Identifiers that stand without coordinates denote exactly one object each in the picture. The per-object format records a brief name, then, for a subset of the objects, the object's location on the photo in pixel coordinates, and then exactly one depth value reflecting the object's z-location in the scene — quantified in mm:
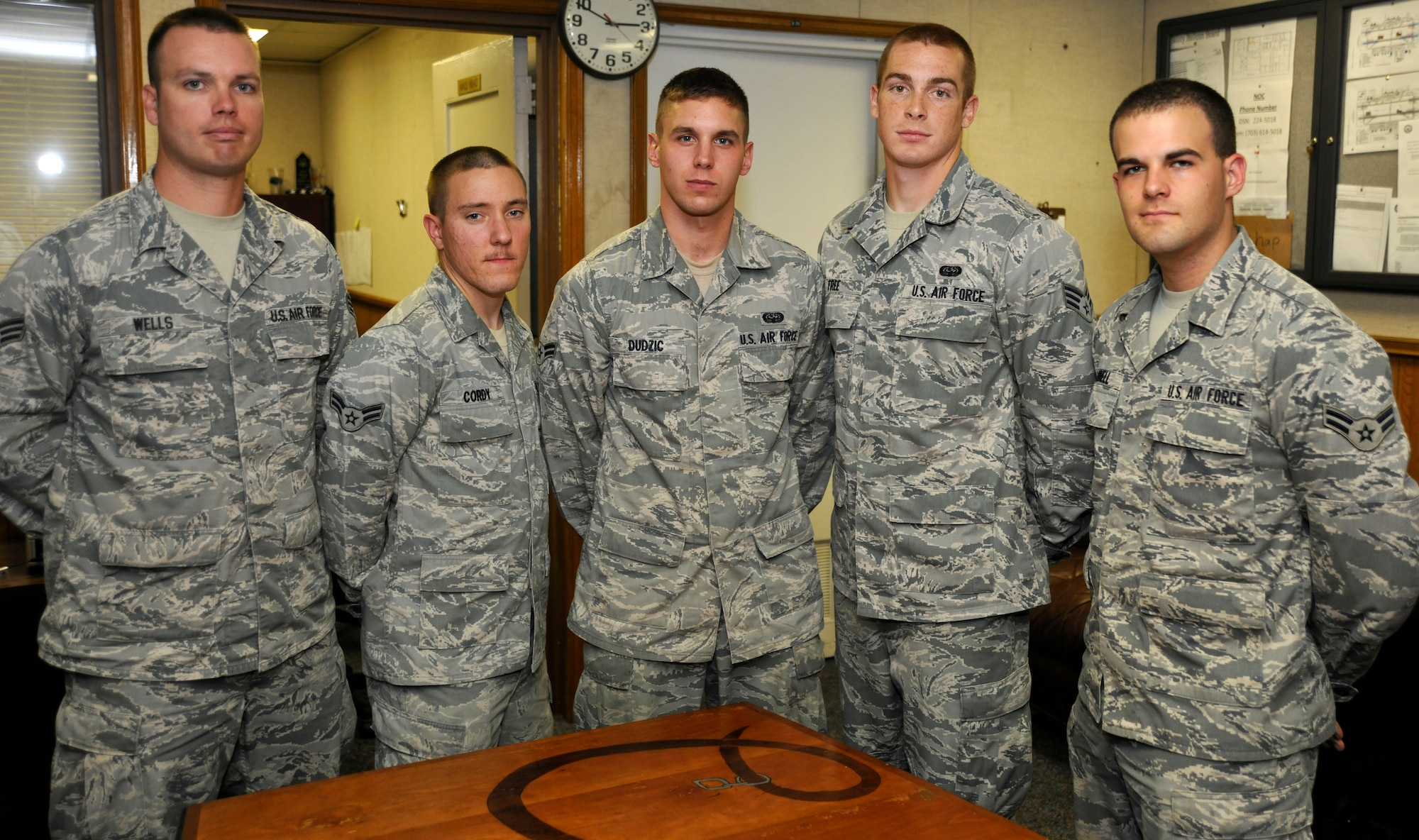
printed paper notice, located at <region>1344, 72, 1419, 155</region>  3926
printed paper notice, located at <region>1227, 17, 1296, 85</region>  4336
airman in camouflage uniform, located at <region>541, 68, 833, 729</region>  2326
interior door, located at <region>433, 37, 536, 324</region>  4121
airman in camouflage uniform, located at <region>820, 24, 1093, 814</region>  2240
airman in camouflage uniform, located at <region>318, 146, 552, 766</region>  2189
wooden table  1548
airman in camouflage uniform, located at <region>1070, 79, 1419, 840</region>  1763
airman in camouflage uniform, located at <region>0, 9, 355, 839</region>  2100
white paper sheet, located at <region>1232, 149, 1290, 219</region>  4406
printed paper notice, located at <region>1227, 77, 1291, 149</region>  4375
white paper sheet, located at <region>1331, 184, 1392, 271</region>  4062
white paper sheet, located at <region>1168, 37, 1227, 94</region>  4625
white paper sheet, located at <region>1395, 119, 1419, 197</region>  3918
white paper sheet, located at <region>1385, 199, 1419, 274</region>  3971
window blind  3254
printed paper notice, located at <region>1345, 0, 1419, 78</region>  3893
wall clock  3871
